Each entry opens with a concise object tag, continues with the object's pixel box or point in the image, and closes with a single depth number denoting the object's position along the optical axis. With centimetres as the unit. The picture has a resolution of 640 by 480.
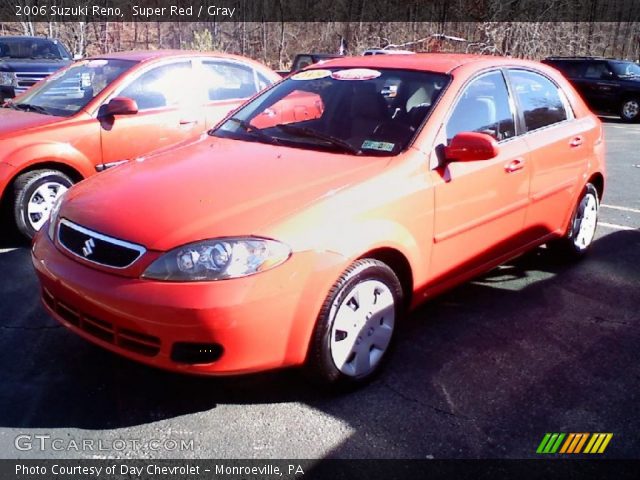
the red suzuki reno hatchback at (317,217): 252
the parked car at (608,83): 1620
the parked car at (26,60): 1077
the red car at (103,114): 498
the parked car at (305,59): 1596
